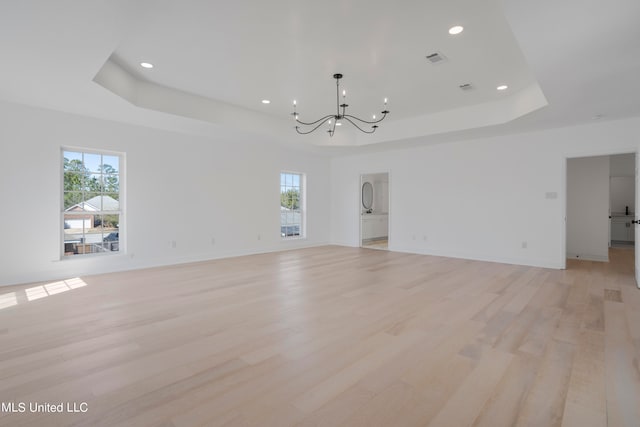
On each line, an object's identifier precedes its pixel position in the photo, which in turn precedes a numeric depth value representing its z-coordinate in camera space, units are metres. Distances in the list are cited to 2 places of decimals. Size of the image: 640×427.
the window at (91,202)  5.08
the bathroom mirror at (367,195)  10.03
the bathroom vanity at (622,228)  8.83
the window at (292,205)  8.10
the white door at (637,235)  4.53
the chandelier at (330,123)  6.17
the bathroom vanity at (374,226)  9.09
